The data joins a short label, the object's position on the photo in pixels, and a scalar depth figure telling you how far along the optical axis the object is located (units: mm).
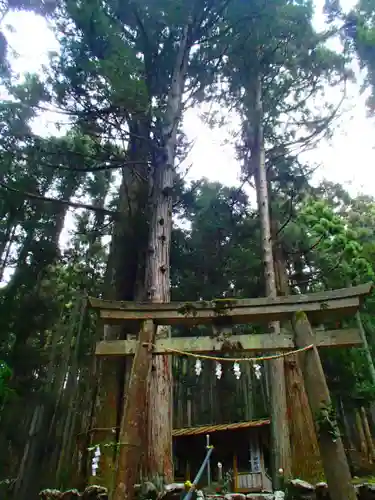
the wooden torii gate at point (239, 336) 3096
